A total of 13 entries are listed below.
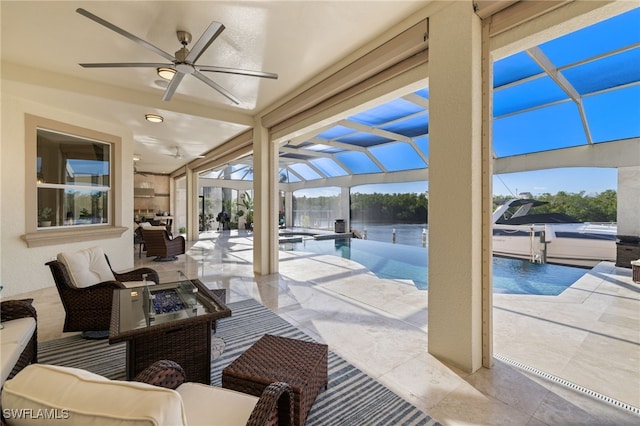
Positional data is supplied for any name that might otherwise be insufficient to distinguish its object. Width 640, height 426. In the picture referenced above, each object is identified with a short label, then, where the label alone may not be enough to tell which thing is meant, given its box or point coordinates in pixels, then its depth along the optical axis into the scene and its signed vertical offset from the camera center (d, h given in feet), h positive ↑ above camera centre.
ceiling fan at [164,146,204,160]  26.30 +6.16
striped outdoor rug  6.20 -4.59
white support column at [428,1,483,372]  7.87 +0.85
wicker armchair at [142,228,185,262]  22.61 -2.51
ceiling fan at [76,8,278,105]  8.30 +5.42
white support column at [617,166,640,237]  20.93 +0.94
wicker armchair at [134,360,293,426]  3.90 -2.87
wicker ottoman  5.59 -3.46
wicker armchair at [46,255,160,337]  9.36 -3.08
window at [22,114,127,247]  15.43 +2.06
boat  24.89 -2.44
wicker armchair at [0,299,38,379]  7.00 -2.66
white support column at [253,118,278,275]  18.83 +0.91
